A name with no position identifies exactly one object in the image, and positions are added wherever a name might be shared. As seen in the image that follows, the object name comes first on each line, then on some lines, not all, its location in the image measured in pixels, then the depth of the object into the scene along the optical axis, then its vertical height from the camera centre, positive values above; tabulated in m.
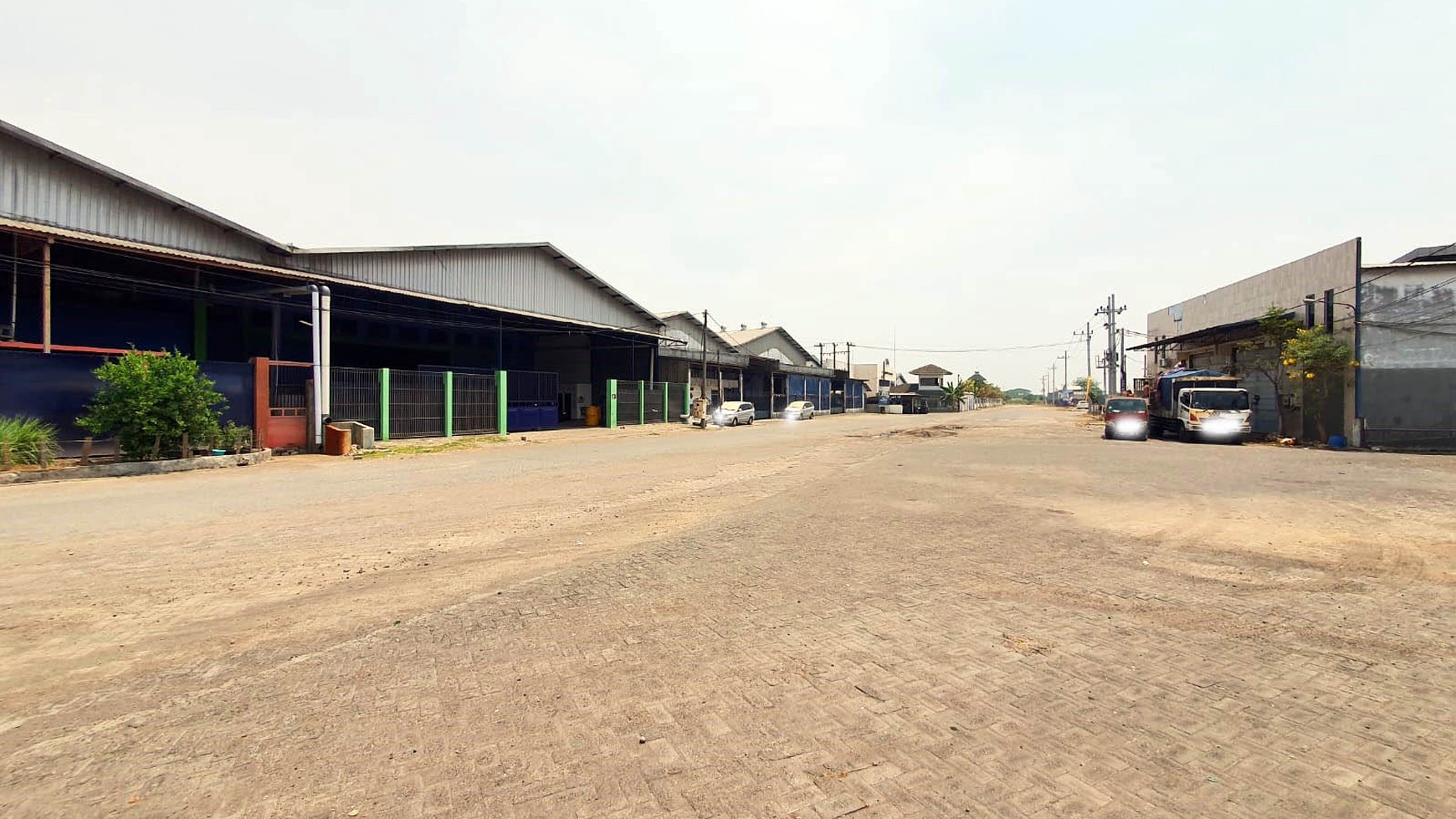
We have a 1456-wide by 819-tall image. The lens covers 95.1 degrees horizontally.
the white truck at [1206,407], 21.72 -0.19
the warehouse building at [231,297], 17.25 +3.45
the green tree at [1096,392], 75.99 +1.10
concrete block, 20.08 -1.23
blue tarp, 23.98 +0.71
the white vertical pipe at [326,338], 20.28 +1.72
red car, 25.27 -0.71
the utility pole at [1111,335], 55.84 +5.52
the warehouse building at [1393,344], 19.92 +1.82
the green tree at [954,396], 76.69 +0.50
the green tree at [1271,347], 22.70 +2.06
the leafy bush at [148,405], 13.89 -0.26
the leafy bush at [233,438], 15.84 -1.10
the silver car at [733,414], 39.28 -0.98
